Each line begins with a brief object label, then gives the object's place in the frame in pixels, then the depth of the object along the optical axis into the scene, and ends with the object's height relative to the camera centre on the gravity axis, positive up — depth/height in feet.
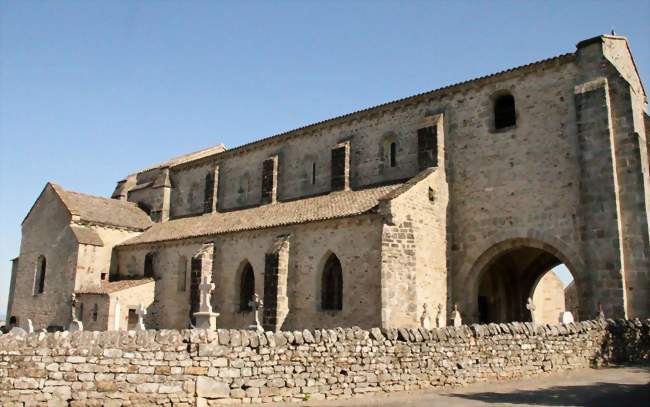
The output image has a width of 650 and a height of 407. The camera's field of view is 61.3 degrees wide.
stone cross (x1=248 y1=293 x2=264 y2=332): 74.85 +1.95
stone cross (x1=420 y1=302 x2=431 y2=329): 62.53 +0.32
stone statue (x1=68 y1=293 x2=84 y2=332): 94.67 +1.66
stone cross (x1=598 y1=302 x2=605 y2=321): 56.76 +1.18
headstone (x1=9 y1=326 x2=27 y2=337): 34.64 -1.21
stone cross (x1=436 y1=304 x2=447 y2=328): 66.80 +0.37
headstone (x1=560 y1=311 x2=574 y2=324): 58.37 +0.66
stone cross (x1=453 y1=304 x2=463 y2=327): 64.31 +0.63
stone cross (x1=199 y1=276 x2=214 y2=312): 59.98 +2.26
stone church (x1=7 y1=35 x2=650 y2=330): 63.87 +13.19
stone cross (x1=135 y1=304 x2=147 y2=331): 70.08 +0.39
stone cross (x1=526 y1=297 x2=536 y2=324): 60.59 +1.70
